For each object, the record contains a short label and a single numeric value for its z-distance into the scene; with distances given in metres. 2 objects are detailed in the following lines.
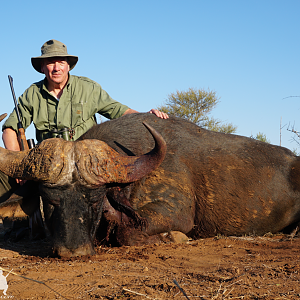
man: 6.01
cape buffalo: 3.78
